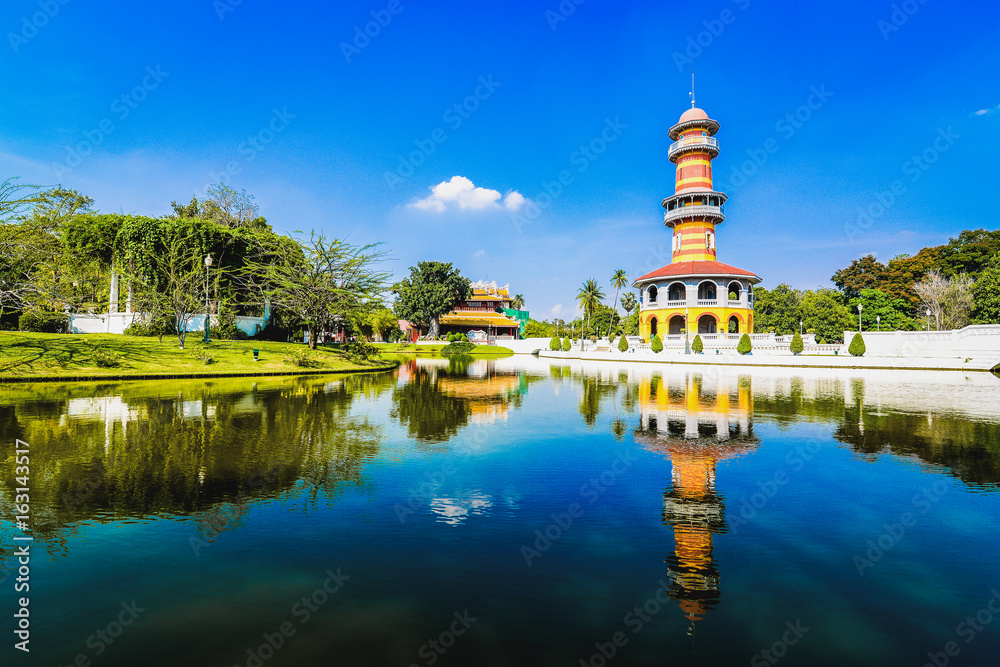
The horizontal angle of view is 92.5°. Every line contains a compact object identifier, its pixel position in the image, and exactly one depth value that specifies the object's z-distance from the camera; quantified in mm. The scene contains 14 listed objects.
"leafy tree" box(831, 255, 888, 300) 71438
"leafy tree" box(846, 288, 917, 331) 59000
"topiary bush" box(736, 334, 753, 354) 45844
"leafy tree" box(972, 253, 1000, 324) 47094
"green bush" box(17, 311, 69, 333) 31469
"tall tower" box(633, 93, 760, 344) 57125
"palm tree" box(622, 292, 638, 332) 114131
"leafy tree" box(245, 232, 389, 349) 34500
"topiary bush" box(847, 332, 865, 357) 40875
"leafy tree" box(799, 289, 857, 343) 56500
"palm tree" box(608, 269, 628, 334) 89438
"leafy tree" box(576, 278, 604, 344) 85562
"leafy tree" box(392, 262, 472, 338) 74625
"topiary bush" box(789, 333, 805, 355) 44031
